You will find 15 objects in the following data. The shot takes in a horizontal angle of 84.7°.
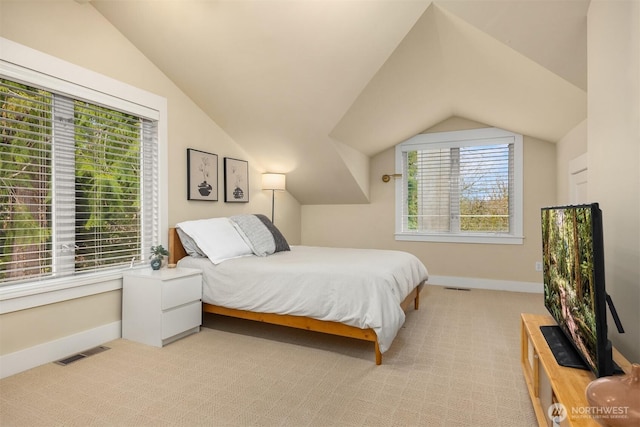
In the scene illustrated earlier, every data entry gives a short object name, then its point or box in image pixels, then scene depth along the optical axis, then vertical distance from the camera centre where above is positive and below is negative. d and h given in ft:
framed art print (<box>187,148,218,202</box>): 11.59 +1.21
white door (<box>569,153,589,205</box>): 10.80 +0.99
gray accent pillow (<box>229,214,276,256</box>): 11.19 -0.77
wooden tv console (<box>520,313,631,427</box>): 3.68 -2.10
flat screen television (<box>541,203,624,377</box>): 3.84 -1.03
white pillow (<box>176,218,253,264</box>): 10.18 -0.84
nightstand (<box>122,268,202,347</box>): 8.61 -2.40
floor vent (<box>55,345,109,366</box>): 7.82 -3.37
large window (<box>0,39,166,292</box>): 7.49 +0.97
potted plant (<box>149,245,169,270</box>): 9.66 -1.27
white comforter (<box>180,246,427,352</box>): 7.72 -1.84
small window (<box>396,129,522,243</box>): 15.11 +1.05
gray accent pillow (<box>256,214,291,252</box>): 11.89 -0.92
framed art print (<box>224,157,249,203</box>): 13.29 +1.19
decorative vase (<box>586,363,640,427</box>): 3.16 -1.77
